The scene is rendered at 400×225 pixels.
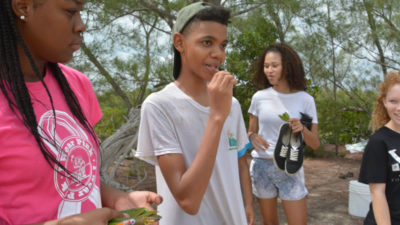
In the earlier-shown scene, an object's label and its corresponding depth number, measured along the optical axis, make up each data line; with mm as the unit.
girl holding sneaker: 2682
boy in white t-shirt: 1338
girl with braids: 840
